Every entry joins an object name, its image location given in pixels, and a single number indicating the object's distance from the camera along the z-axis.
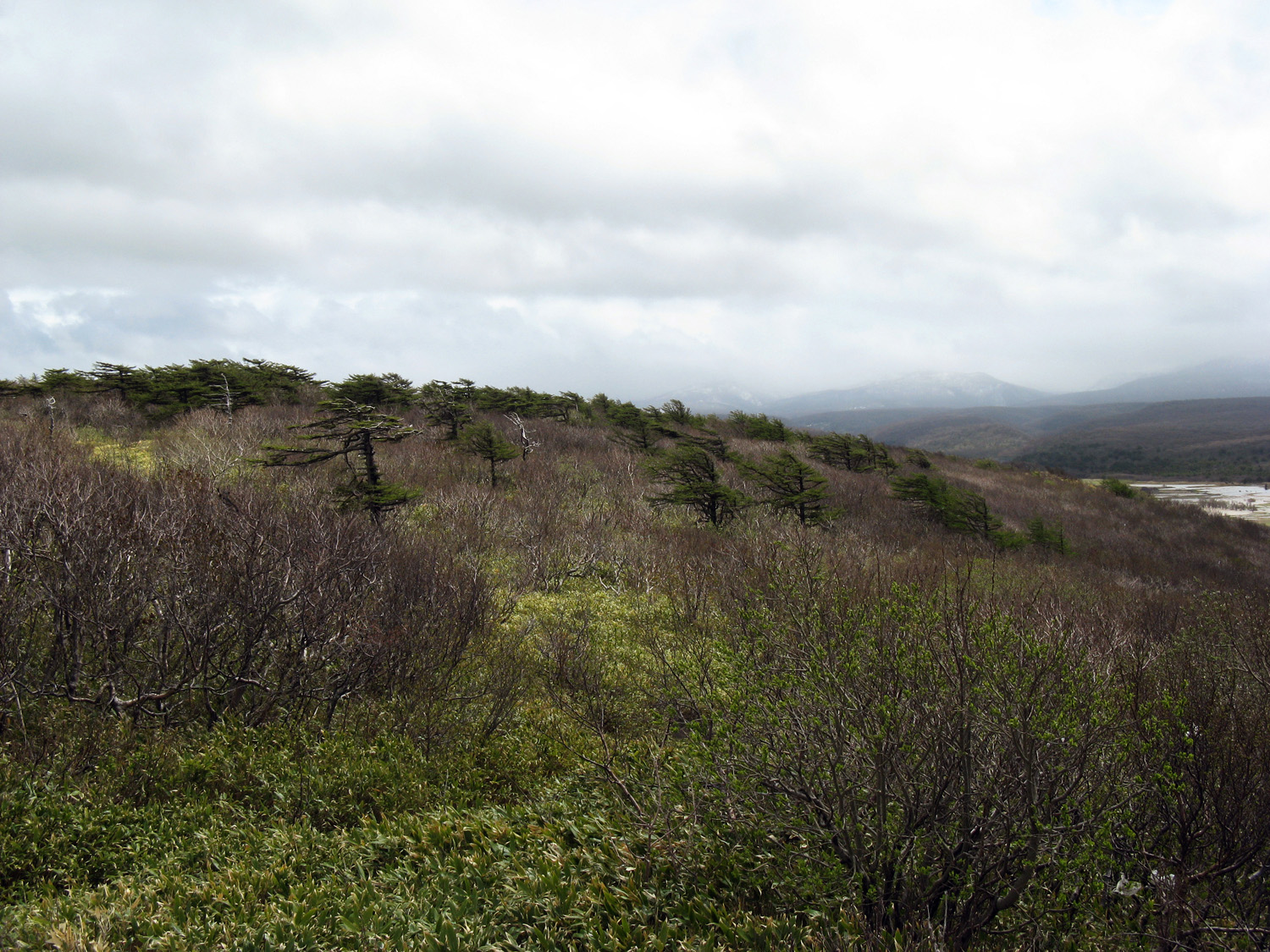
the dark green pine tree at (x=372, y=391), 25.95
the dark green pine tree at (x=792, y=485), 17.44
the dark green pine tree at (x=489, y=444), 16.77
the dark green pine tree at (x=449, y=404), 23.86
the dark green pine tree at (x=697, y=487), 17.39
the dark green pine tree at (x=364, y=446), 10.55
